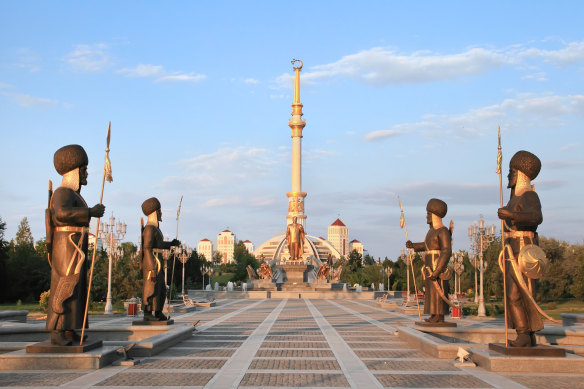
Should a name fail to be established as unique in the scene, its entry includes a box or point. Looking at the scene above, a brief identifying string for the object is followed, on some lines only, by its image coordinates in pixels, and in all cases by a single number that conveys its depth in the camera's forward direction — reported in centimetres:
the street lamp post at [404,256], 4486
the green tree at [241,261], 9894
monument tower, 8331
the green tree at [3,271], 4753
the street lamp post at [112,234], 2993
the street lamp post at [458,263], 3662
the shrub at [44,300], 2554
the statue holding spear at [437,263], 1501
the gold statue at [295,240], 6347
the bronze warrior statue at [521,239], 1051
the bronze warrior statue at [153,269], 1547
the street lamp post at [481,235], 2936
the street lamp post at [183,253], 4606
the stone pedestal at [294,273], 6119
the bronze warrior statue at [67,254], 1047
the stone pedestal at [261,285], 5554
